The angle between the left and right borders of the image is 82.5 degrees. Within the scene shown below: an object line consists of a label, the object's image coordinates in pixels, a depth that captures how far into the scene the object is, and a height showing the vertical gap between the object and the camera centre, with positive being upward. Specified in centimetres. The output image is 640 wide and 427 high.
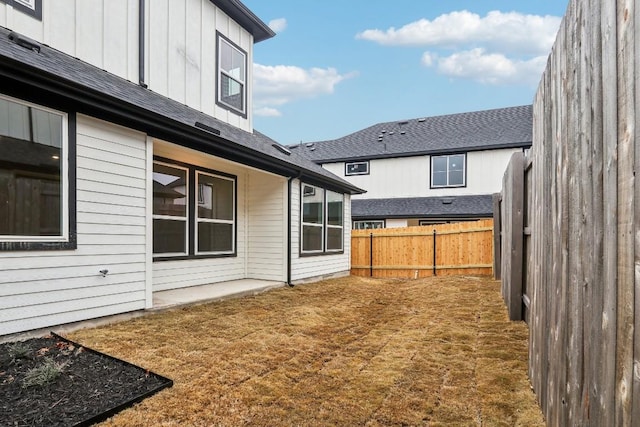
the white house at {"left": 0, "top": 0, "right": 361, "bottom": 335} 368 +67
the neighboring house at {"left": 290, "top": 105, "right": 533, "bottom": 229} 1376 +197
